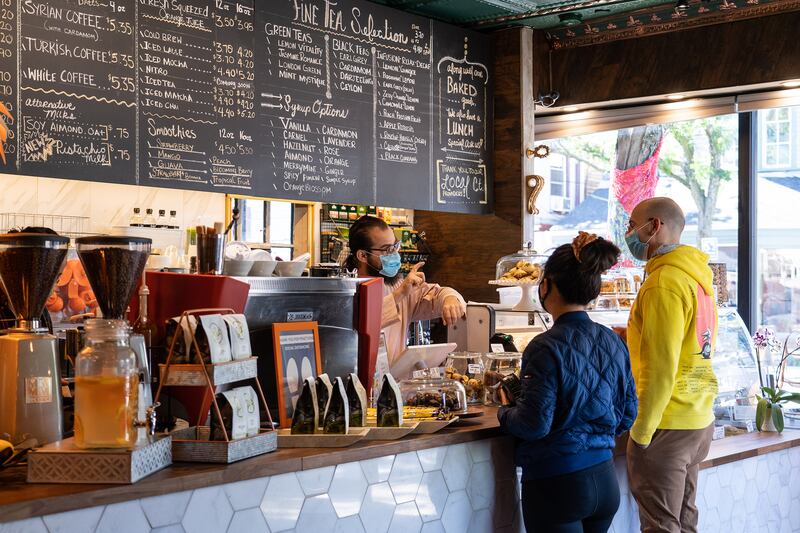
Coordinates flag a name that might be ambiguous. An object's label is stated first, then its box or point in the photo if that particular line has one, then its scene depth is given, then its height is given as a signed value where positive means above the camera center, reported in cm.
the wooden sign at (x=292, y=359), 270 -30
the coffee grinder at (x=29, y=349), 210 -21
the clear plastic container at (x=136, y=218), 696 +32
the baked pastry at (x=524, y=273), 470 -8
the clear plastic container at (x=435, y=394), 296 -44
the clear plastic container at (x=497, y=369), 337 -41
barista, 407 -7
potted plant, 454 -75
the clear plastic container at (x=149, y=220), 705 +30
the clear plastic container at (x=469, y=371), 337 -42
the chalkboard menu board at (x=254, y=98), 431 +89
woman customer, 264 -44
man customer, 333 -43
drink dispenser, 194 -29
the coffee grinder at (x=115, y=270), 210 -3
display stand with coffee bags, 215 -29
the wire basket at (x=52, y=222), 646 +27
